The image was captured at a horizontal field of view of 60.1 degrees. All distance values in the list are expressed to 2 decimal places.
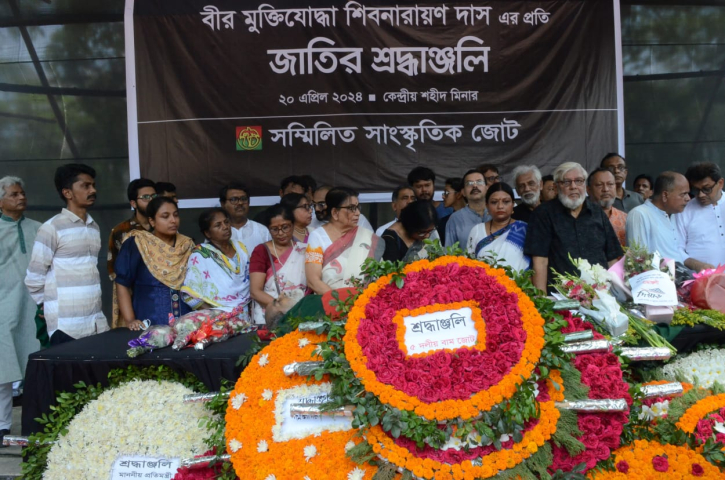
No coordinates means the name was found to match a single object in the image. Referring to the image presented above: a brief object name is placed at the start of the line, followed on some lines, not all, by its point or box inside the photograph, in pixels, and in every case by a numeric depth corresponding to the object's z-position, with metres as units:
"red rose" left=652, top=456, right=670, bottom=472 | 2.31
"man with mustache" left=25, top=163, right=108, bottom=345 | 3.62
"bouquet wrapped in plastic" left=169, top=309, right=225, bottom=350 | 2.93
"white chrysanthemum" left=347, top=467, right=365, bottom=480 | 2.18
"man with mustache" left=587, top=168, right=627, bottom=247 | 3.96
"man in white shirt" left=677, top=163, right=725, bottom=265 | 4.16
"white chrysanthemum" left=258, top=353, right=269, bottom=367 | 2.61
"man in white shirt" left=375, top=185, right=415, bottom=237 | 4.49
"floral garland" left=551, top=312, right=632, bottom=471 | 2.26
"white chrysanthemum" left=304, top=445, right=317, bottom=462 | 2.31
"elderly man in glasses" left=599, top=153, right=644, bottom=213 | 4.55
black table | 2.82
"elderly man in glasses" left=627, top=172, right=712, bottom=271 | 3.65
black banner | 5.21
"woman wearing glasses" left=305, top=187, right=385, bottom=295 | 3.36
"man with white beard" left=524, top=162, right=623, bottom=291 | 3.51
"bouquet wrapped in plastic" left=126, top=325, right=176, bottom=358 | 2.89
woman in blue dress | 3.47
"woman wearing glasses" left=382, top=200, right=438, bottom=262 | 3.44
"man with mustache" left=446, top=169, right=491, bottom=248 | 4.23
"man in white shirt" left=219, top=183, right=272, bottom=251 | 4.43
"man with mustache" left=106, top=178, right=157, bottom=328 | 3.93
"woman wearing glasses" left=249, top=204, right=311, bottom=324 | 3.53
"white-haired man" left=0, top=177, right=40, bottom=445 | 4.07
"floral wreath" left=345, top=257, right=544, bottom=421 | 2.16
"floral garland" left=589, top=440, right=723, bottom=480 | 2.29
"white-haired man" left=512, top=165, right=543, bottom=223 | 4.25
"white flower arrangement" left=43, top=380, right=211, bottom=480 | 2.68
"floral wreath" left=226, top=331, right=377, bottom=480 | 2.28
